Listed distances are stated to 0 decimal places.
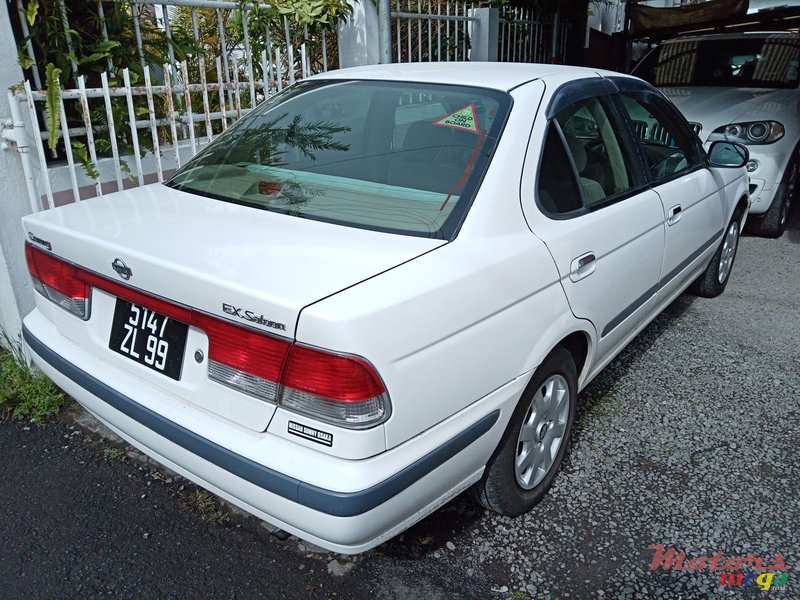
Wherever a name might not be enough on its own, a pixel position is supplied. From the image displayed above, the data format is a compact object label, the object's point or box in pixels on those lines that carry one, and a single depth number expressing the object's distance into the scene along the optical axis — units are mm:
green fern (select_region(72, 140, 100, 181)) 3746
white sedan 1806
